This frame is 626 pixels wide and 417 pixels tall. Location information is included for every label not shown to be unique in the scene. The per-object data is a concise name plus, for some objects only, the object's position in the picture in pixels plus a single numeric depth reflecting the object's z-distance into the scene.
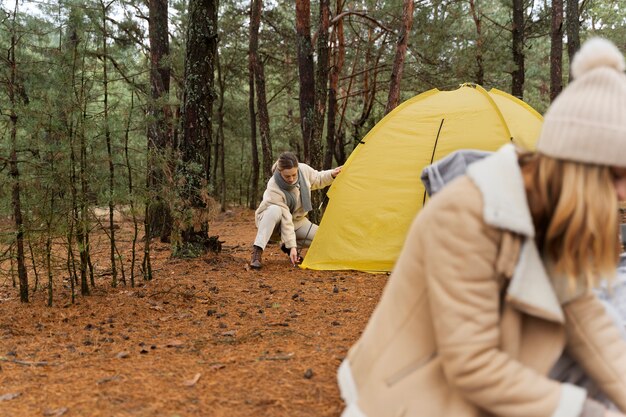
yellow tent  5.96
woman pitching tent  6.41
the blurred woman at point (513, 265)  1.35
